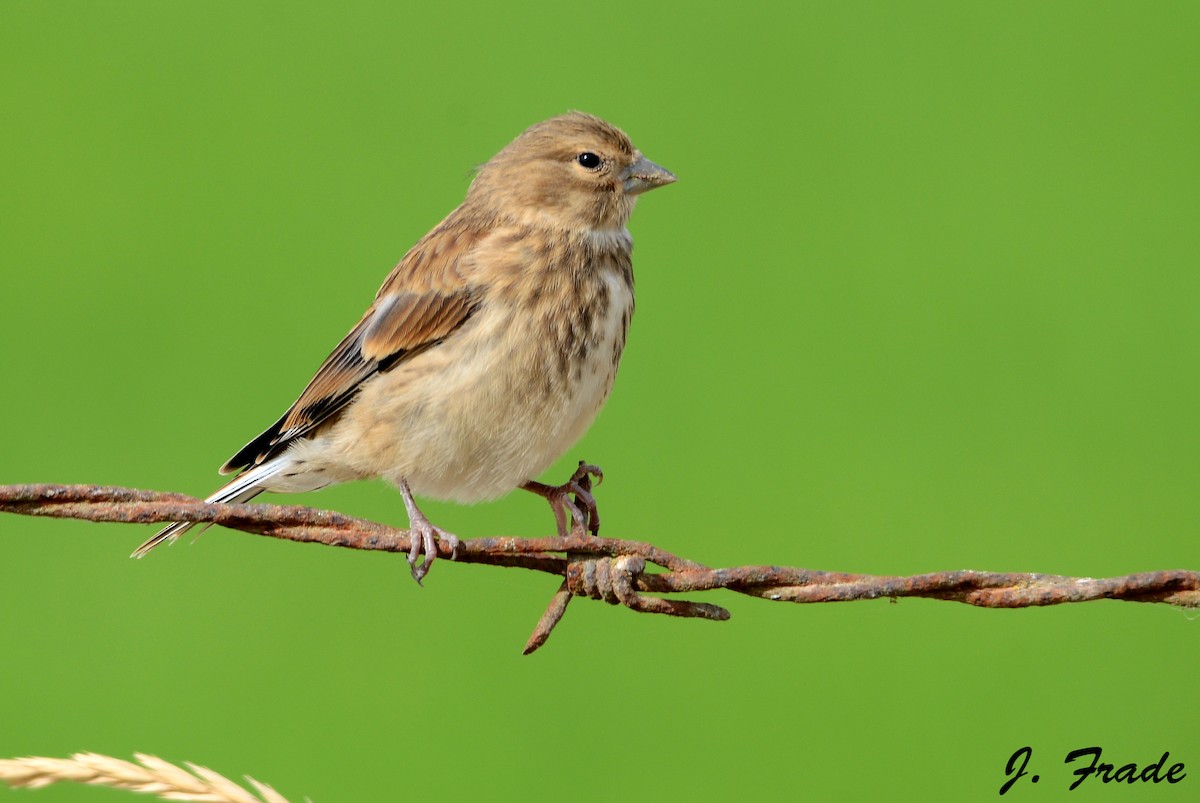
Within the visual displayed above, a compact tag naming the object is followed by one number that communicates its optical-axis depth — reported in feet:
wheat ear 12.44
